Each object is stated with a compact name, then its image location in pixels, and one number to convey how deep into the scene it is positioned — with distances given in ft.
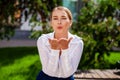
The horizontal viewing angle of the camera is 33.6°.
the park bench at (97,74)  13.37
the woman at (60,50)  4.02
